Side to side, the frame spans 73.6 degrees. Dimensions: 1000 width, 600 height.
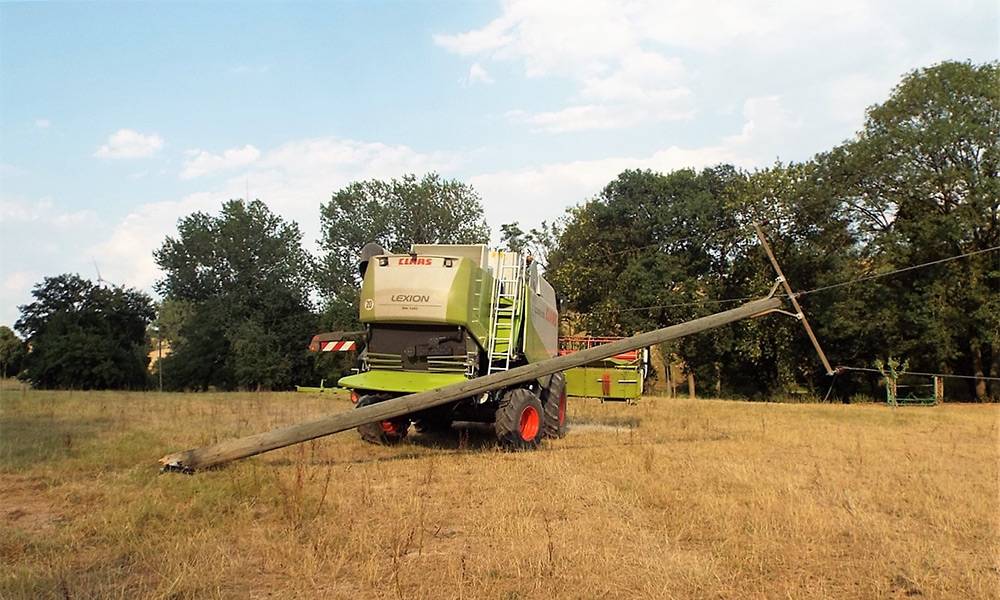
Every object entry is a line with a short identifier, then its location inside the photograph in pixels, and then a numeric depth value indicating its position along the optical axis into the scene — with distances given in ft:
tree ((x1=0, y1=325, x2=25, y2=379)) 133.90
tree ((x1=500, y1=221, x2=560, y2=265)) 152.76
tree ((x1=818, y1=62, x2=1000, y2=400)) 90.33
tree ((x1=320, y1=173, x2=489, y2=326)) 162.20
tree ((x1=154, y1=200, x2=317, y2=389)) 146.20
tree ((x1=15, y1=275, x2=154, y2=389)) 125.90
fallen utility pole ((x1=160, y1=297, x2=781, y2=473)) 25.62
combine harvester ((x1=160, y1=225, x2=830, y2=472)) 32.37
